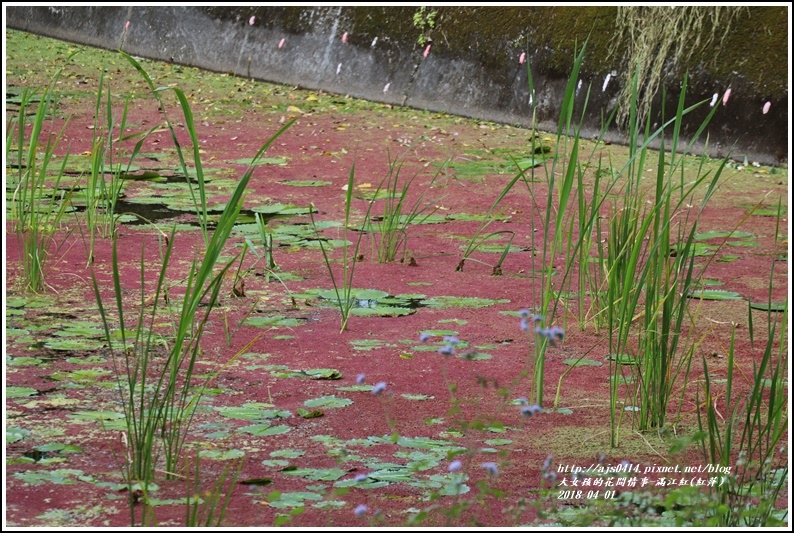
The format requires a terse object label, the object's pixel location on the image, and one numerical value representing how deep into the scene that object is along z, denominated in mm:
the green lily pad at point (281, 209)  9723
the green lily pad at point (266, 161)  11969
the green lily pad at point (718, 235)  9258
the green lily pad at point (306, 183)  11016
